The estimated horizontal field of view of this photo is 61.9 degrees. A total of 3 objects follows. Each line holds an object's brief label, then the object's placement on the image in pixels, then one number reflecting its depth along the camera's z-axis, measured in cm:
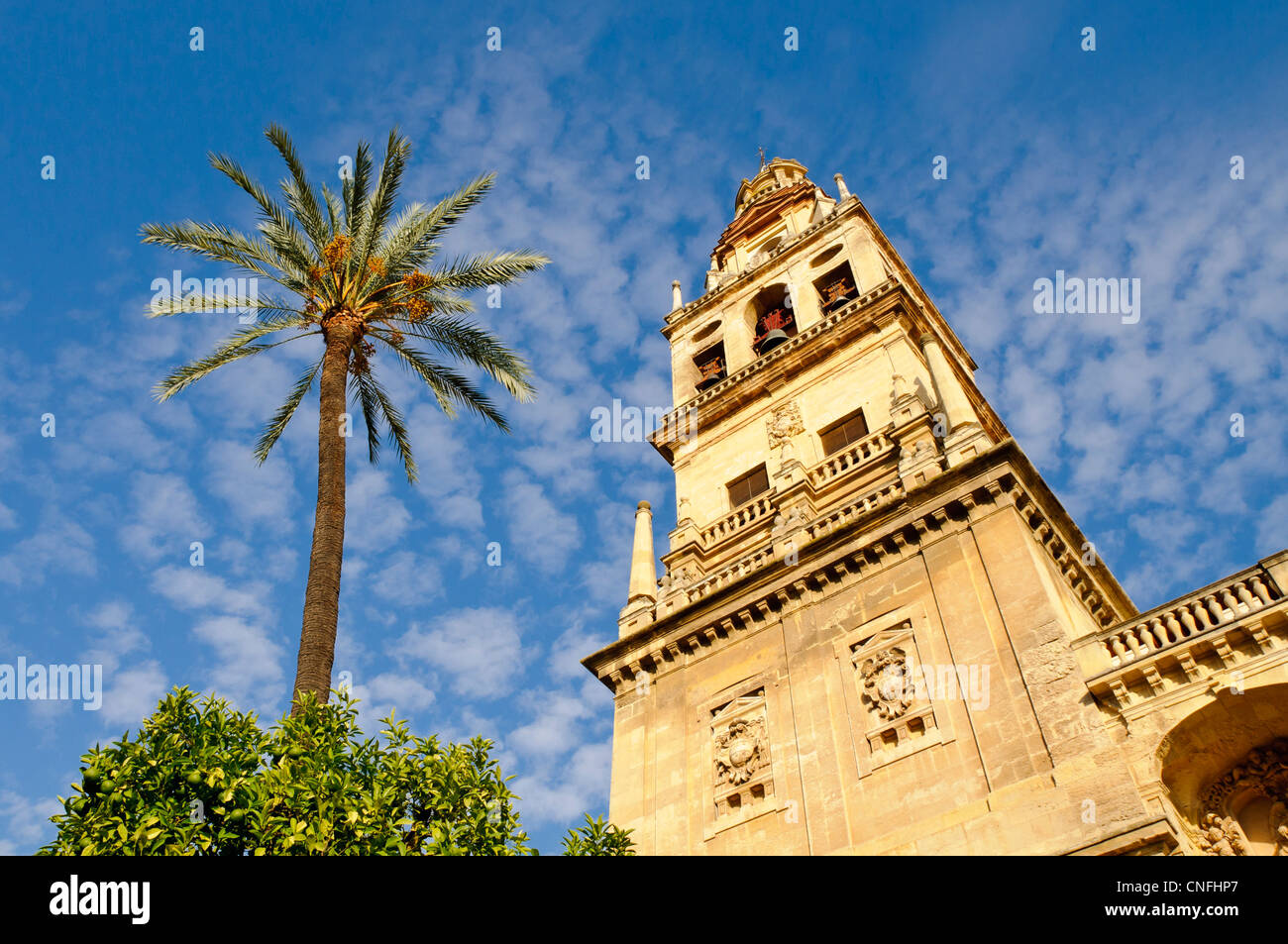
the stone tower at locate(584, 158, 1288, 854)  1586
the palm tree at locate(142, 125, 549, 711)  2080
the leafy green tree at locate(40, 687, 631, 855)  1126
